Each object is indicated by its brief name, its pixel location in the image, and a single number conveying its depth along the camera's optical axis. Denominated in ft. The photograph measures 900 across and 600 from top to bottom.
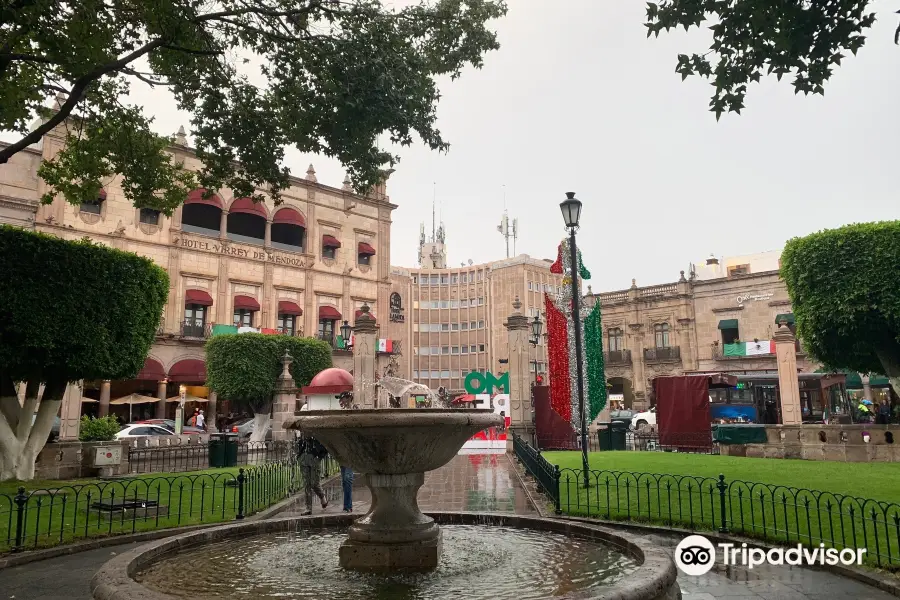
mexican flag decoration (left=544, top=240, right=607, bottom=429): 58.90
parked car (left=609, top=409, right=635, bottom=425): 109.60
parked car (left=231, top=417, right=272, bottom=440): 96.87
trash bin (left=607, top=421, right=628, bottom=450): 78.69
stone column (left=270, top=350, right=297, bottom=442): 83.30
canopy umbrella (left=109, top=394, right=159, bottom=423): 108.58
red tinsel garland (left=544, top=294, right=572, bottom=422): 62.64
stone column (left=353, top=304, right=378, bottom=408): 82.28
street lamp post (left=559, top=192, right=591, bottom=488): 41.37
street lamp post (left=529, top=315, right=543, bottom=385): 75.20
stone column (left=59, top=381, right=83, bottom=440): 96.12
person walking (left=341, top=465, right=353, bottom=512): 37.32
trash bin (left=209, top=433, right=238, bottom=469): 63.98
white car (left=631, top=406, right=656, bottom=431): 111.55
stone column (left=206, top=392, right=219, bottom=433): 116.40
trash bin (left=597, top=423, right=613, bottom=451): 78.38
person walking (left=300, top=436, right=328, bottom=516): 37.58
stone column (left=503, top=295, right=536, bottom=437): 76.13
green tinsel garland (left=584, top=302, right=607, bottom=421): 59.06
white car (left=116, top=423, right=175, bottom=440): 83.47
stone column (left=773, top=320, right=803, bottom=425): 68.13
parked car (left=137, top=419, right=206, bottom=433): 99.81
